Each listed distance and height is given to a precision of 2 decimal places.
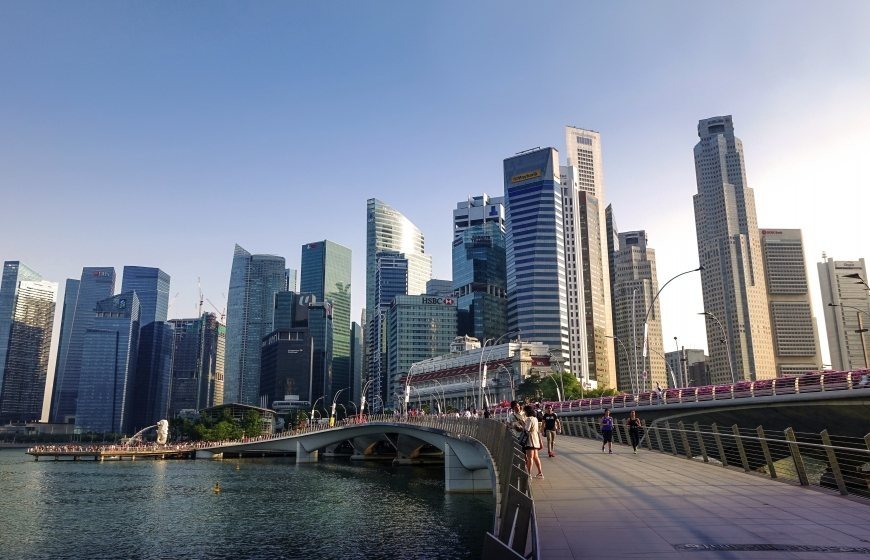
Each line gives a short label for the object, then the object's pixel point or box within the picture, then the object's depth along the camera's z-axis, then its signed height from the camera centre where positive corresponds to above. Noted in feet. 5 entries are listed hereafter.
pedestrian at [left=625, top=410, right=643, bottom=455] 94.38 -1.92
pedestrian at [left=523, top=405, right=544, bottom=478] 61.67 -2.01
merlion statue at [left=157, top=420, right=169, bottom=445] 433.48 -10.17
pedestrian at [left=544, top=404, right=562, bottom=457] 86.06 -1.19
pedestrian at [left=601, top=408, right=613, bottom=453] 95.66 -1.66
